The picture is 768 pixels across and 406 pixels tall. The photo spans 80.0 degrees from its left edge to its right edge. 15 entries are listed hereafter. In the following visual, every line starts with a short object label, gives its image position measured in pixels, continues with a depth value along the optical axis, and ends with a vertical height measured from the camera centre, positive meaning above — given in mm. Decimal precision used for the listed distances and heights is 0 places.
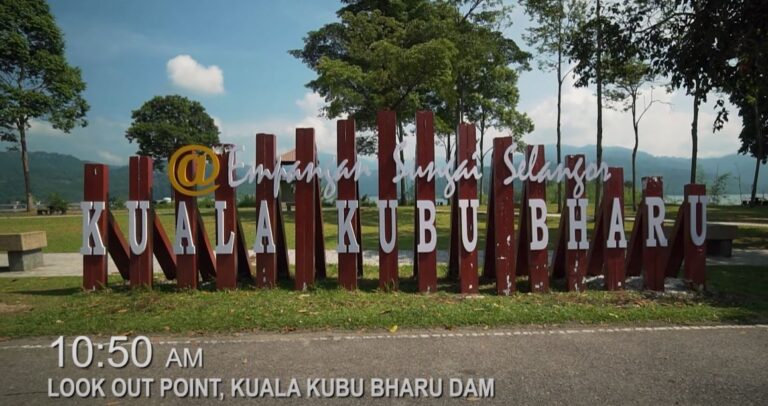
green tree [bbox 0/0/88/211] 33344 +10070
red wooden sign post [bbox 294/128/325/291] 7457 -175
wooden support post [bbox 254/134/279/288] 7469 -174
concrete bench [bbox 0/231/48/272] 9906 -1054
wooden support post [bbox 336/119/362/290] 7457 -127
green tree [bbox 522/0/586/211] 23902 +9508
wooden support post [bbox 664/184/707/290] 7473 -571
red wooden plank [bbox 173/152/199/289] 7445 -981
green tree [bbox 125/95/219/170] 57944 +10024
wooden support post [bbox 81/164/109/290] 7455 -668
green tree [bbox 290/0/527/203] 21484 +7232
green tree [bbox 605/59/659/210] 24242 +6637
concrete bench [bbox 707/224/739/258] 11195 -1024
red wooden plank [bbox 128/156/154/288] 7438 -333
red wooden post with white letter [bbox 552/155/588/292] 7375 -556
